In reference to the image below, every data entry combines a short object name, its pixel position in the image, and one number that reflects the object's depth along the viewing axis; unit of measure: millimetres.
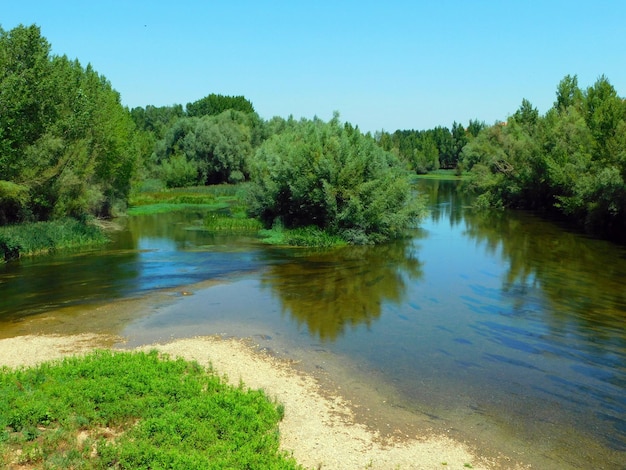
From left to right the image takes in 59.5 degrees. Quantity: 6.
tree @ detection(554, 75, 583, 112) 80875
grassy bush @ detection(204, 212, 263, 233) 44106
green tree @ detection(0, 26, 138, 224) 29062
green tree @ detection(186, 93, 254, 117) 117125
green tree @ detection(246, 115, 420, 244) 36719
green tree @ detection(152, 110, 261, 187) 76312
